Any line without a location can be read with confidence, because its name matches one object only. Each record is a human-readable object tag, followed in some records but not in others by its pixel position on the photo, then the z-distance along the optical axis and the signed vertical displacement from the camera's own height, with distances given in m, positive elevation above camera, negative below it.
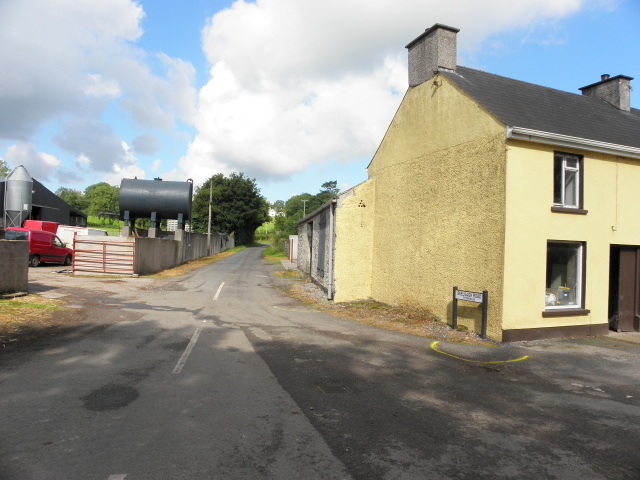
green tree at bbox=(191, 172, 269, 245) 71.94 +6.97
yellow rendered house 10.20 +1.37
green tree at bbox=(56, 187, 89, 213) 123.36 +12.54
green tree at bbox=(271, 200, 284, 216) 180.88 +18.01
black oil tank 26.47 +2.77
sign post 10.21 -1.07
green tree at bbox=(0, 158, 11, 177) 77.99 +12.69
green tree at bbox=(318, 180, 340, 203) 121.94 +17.17
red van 23.91 -0.43
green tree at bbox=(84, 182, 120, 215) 115.25 +11.88
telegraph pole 47.49 +0.14
